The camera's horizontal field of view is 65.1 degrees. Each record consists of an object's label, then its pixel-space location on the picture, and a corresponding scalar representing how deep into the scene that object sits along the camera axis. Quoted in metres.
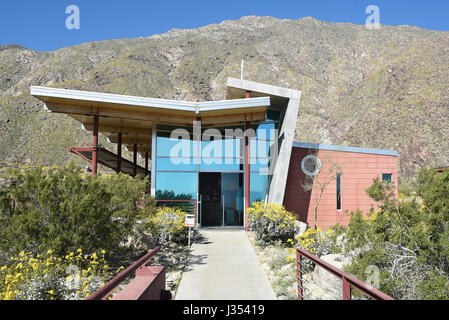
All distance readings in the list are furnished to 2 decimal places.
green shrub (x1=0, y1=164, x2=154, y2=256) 7.12
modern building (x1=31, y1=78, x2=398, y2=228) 15.00
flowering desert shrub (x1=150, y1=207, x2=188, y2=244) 11.27
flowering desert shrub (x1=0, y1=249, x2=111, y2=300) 5.85
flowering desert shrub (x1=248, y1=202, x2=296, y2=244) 12.07
